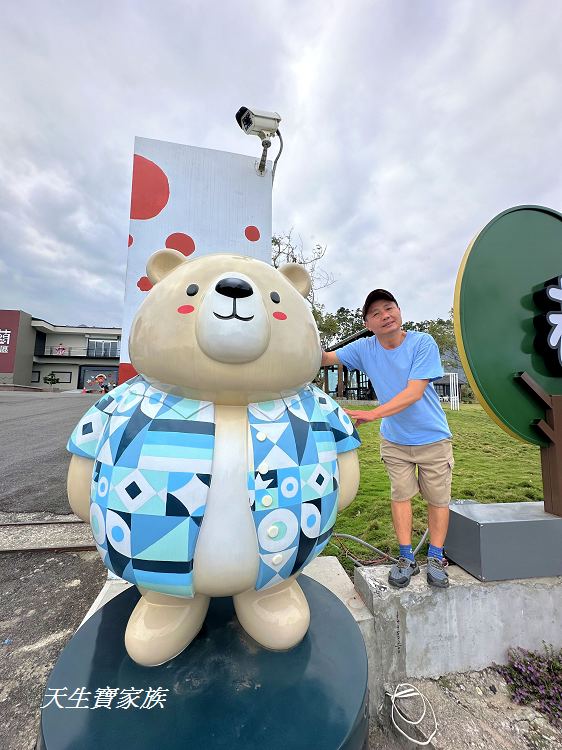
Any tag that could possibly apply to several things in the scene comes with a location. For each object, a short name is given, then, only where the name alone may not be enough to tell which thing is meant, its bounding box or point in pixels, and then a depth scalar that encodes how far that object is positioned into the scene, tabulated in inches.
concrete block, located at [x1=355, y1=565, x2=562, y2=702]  75.5
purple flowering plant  71.8
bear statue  43.3
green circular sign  81.6
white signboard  97.9
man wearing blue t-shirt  77.0
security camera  101.0
